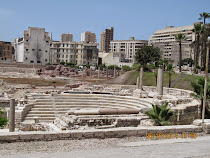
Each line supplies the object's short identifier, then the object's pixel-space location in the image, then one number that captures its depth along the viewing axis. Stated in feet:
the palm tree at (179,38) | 179.78
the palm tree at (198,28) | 169.78
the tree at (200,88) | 72.56
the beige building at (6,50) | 378.12
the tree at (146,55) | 237.90
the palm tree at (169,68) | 144.01
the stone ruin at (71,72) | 280.10
